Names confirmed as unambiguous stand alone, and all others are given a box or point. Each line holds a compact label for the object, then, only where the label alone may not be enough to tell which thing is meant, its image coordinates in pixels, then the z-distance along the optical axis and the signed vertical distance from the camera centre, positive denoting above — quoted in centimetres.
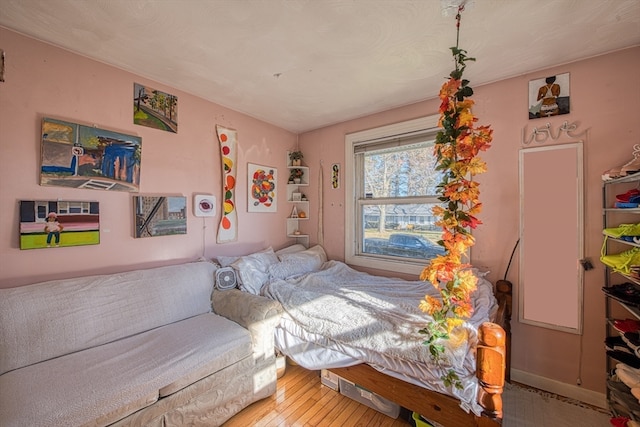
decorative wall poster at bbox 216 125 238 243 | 265 +31
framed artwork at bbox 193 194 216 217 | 243 +7
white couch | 119 -88
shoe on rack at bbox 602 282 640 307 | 140 -51
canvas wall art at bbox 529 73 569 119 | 188 +93
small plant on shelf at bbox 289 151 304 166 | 338 +77
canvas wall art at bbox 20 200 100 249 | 161 -8
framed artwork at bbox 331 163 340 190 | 314 +47
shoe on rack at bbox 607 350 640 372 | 129 -91
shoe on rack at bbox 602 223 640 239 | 143 -12
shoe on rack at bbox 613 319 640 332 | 145 -71
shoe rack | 137 -55
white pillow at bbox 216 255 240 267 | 243 -49
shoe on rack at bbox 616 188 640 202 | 145 +10
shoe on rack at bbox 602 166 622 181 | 157 +25
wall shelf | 343 +11
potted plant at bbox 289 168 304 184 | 340 +53
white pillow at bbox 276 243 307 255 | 305 -49
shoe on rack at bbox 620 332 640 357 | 137 -75
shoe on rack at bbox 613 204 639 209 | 141 +4
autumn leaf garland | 119 +3
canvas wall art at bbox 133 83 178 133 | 208 +94
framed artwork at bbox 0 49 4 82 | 153 +94
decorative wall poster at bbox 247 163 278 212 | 294 +30
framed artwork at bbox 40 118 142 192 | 169 +42
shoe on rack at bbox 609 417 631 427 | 125 -111
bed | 118 -79
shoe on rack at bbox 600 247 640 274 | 139 -30
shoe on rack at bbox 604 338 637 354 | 151 -86
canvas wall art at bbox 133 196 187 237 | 207 -3
